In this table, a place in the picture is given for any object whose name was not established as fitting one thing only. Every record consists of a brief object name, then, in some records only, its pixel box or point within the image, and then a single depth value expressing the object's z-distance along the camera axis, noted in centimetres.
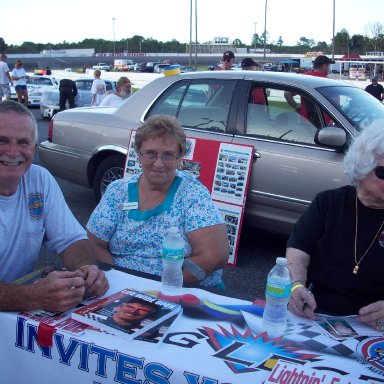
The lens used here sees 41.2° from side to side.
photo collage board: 448
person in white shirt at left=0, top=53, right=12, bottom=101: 1705
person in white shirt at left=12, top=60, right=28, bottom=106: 1767
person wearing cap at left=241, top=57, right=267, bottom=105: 468
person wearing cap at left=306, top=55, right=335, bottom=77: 764
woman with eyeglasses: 257
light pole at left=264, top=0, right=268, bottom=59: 5054
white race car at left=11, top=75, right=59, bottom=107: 1959
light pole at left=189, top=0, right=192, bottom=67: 3644
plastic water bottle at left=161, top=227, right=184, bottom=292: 213
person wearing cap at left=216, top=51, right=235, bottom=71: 927
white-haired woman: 216
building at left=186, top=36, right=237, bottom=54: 9238
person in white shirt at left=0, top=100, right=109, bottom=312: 193
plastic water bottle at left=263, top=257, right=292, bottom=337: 183
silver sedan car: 427
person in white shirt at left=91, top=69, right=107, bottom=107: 1488
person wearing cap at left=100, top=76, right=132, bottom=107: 1028
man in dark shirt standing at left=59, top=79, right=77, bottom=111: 1570
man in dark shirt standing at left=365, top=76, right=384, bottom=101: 1341
